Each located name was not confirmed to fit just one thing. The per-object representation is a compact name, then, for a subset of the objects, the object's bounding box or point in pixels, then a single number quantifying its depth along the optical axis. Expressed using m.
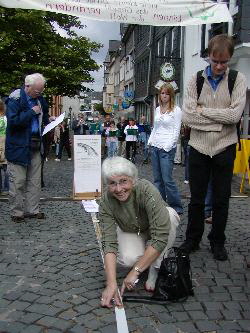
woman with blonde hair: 6.55
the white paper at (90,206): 6.97
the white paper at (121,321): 2.97
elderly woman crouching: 3.55
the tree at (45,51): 20.00
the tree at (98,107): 109.04
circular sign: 19.72
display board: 8.41
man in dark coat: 6.00
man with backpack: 4.39
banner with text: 4.82
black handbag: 3.61
